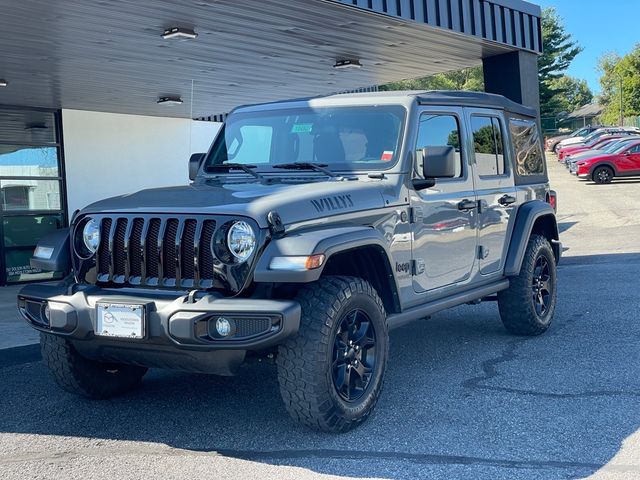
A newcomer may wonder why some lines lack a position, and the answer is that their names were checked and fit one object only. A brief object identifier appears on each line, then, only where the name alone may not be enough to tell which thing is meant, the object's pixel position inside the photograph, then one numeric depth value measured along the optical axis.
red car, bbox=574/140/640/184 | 26.03
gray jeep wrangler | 4.05
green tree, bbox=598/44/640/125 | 63.59
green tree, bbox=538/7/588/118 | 52.87
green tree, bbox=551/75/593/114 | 92.15
